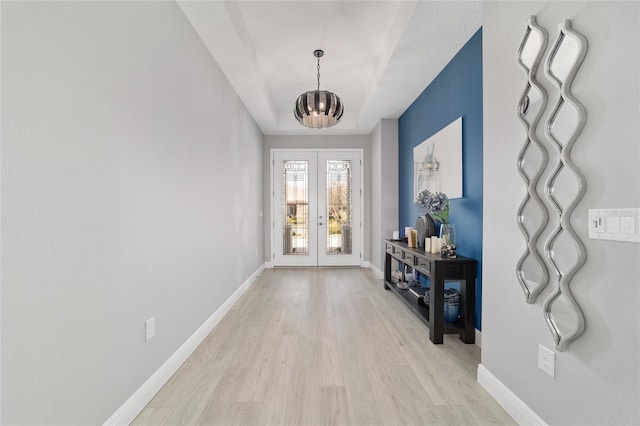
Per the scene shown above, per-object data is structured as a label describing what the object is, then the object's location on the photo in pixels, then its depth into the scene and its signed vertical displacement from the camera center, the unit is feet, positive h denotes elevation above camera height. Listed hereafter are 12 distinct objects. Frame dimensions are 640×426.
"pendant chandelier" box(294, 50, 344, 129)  10.39 +3.17
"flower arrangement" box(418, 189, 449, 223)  10.03 -0.01
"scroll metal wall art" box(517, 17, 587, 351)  4.16 +0.31
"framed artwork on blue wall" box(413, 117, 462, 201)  9.89 +1.48
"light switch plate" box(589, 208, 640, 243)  3.49 -0.24
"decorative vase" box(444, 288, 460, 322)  9.09 -2.95
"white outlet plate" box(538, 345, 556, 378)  4.63 -2.35
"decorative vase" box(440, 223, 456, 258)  9.23 -1.12
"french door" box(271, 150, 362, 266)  19.61 -0.27
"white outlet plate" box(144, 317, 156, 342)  5.97 -2.40
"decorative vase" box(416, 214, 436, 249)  10.93 -0.85
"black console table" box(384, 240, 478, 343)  8.52 -2.45
